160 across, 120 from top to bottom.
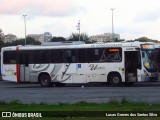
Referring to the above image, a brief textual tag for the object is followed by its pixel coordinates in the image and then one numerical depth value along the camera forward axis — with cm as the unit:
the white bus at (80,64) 3328
